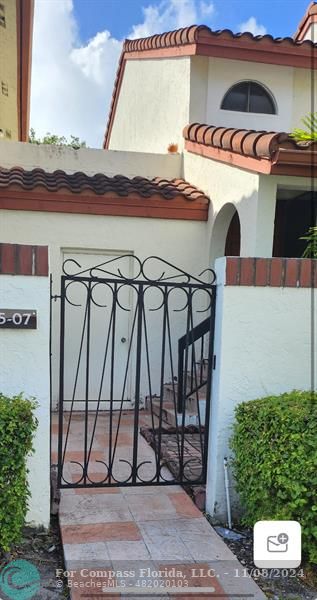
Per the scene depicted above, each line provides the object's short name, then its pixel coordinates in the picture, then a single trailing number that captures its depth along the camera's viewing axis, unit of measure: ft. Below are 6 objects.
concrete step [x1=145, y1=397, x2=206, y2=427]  21.35
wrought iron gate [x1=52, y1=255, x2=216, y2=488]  21.50
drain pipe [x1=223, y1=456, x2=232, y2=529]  13.18
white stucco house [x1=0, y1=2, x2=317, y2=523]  13.30
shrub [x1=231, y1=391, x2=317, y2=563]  10.67
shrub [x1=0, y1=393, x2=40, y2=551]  10.56
